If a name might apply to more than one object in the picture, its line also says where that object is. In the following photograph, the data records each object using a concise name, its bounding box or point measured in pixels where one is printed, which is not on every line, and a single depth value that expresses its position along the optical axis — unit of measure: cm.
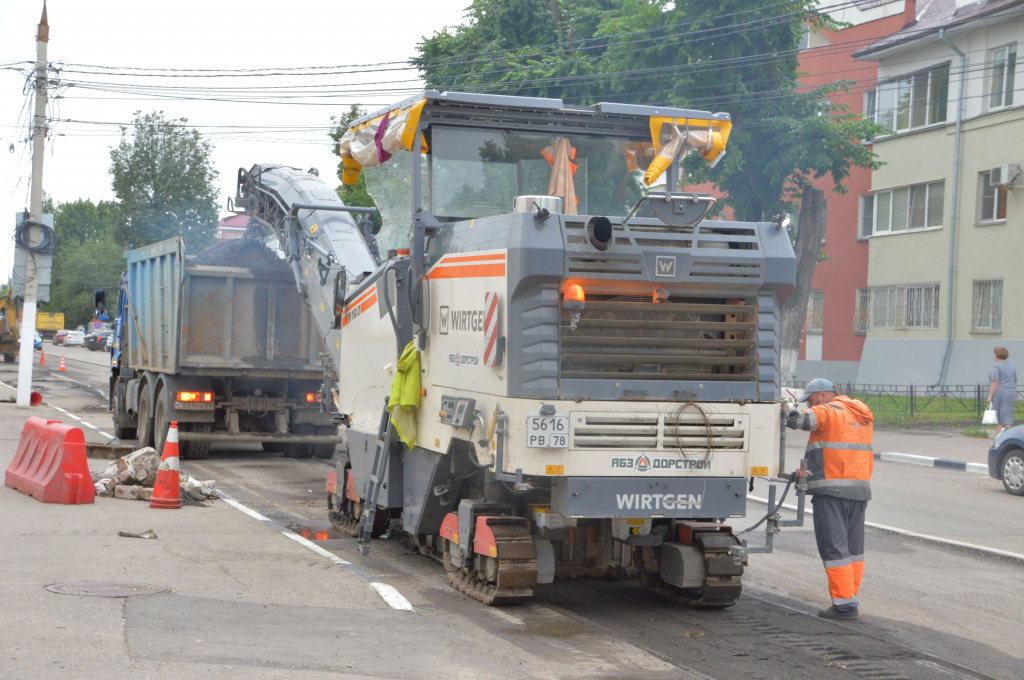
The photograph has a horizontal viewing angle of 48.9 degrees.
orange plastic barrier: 1141
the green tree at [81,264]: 9388
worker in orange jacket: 771
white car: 8125
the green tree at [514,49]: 3084
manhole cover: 751
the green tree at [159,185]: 7544
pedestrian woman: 2000
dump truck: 1611
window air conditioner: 2775
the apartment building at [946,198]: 2873
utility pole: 2478
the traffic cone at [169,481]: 1160
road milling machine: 712
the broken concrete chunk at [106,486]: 1212
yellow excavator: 5047
